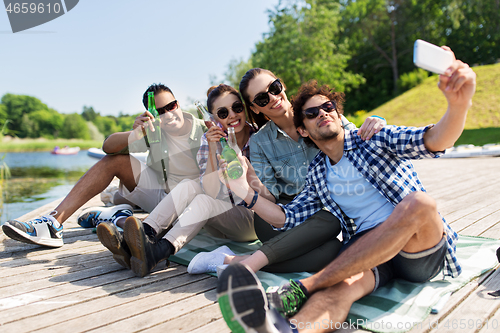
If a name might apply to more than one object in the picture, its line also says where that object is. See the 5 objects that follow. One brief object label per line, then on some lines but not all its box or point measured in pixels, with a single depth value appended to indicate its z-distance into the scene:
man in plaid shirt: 1.56
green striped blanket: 1.64
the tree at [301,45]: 22.42
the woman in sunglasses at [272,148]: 2.63
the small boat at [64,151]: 31.80
